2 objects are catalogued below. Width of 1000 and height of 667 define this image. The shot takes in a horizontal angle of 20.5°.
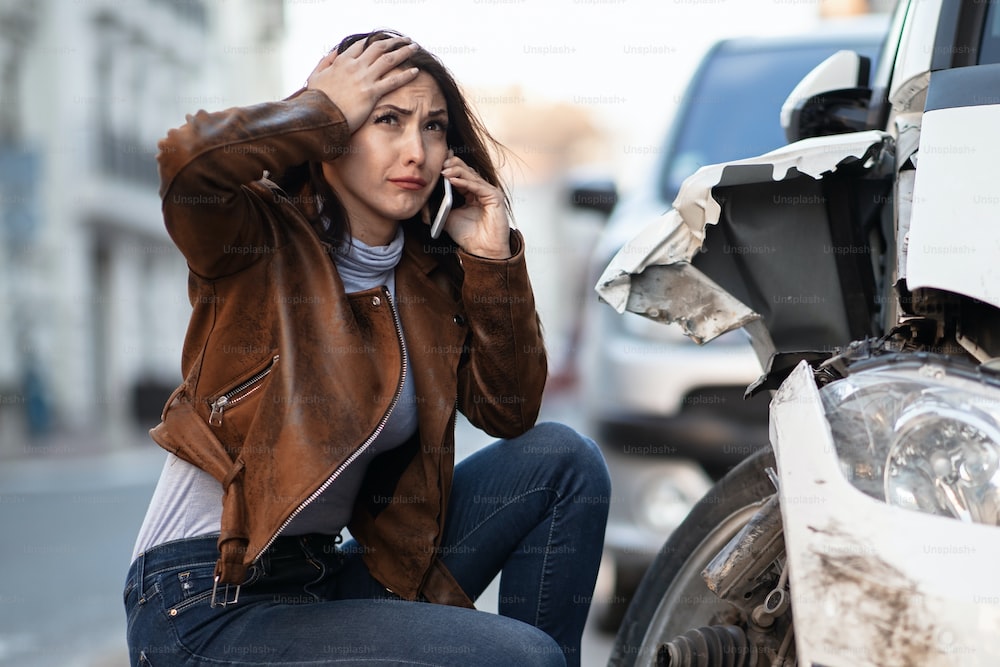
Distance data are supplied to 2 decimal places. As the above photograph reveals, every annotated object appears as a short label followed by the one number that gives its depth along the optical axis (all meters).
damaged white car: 2.79
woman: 3.16
